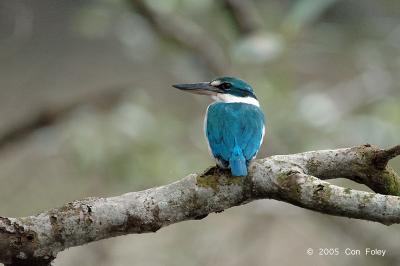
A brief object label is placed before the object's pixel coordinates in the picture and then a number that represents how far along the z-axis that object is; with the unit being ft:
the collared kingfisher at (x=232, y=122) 16.04
